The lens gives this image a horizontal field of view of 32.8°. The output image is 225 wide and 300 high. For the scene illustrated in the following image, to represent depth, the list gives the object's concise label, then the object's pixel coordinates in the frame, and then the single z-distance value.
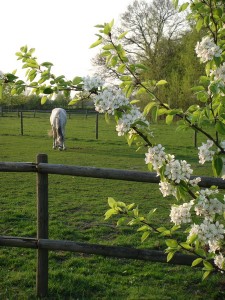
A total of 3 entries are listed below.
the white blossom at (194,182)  2.41
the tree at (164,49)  27.98
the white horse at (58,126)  15.79
